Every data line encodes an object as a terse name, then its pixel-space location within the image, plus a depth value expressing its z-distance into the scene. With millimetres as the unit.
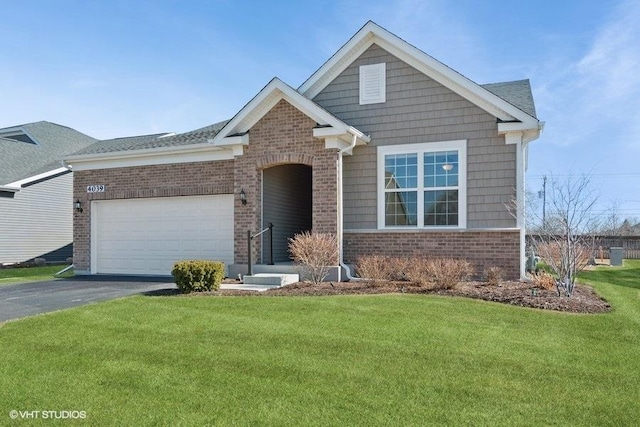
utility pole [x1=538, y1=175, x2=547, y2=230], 10312
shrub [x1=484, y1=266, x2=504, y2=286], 10750
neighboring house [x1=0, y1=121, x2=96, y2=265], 21109
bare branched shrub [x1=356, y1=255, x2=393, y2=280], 11602
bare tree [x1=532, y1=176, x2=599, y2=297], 9398
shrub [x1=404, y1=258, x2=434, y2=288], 10442
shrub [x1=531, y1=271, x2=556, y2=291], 10150
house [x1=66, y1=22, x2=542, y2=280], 11969
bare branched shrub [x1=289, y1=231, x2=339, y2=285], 11156
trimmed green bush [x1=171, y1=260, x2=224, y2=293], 9977
